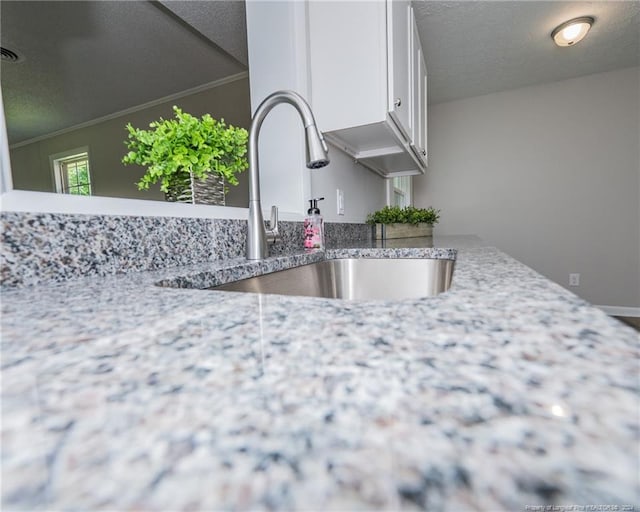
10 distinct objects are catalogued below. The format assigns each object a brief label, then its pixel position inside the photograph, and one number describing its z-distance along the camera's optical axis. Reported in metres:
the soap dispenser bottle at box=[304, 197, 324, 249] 1.19
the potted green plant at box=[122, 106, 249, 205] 0.87
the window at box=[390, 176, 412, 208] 3.09
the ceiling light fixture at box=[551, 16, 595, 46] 2.24
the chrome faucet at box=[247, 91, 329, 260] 0.86
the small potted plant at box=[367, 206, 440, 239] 2.00
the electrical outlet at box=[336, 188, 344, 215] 1.72
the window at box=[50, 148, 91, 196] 4.20
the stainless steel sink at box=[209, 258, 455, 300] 0.95
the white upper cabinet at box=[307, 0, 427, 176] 1.31
